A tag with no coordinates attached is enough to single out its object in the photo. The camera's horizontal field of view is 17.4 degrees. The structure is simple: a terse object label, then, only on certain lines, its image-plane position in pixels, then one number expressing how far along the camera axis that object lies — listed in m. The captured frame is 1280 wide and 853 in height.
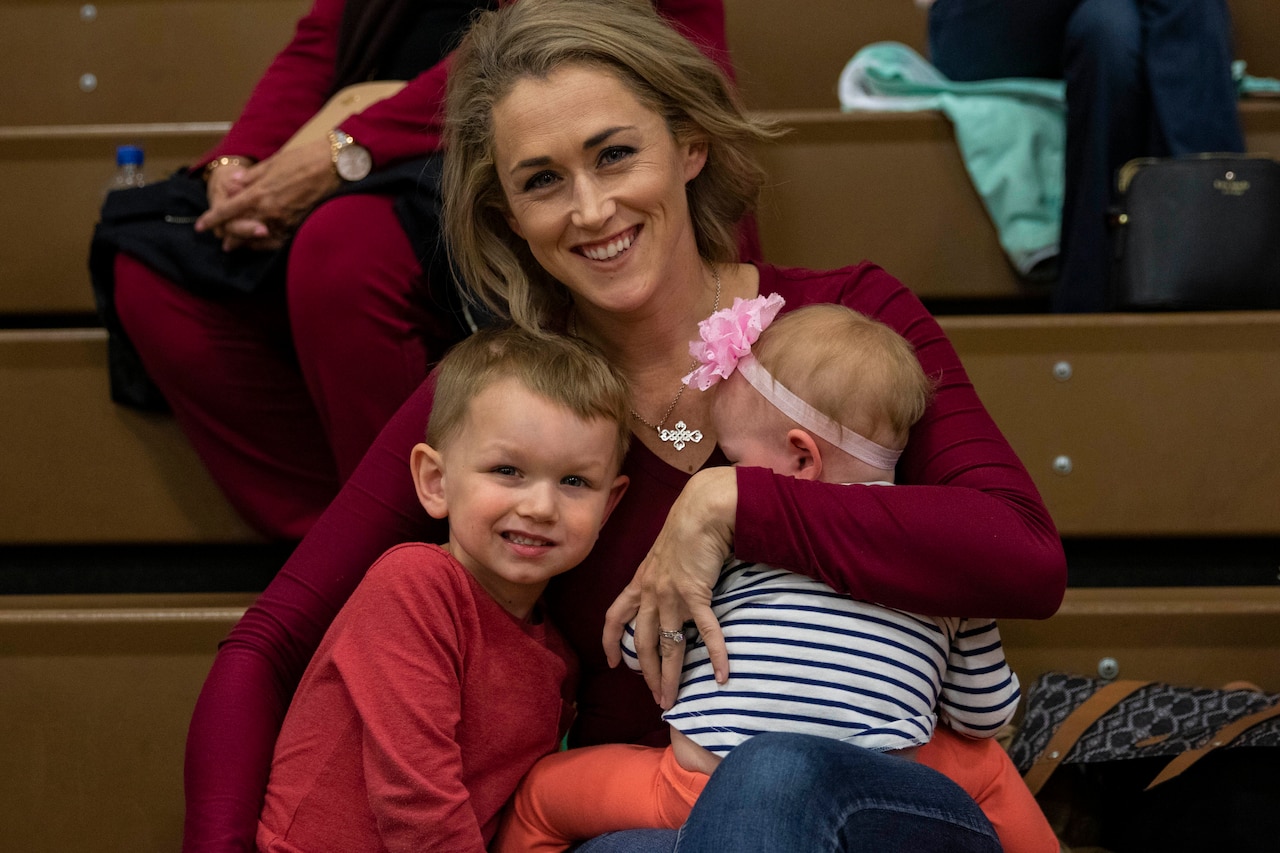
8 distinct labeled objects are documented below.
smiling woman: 3.08
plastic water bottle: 3.80
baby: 3.12
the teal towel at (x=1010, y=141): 3.89
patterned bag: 3.35
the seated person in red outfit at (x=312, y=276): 3.54
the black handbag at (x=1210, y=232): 3.77
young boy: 3.12
